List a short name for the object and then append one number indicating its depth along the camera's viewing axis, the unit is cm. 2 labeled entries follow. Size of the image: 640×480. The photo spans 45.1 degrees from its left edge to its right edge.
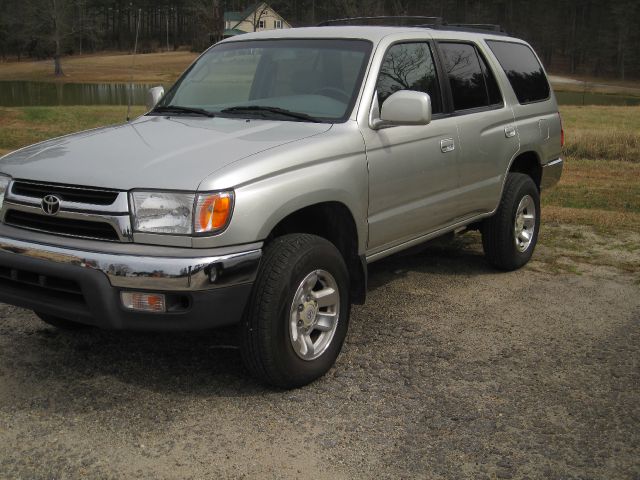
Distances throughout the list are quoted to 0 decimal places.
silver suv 354
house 9300
